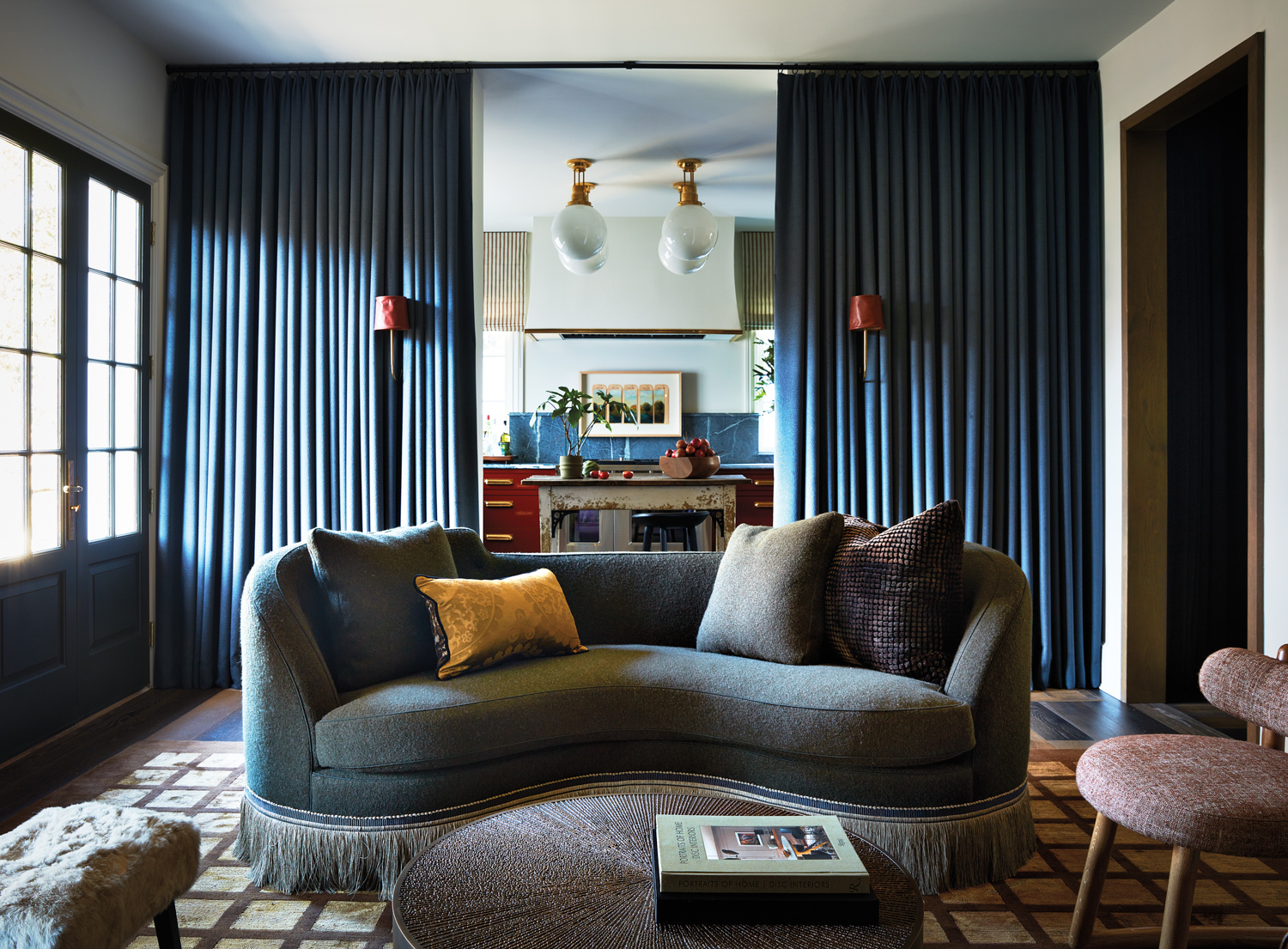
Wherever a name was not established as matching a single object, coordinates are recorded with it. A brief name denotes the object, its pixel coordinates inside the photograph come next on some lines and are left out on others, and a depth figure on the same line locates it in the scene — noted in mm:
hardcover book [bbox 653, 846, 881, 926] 1161
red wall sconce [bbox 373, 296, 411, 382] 3645
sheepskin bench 1159
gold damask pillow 2229
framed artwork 6672
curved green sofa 1938
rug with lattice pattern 1770
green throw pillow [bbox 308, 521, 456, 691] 2195
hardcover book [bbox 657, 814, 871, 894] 1179
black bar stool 5066
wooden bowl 4340
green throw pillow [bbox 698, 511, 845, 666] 2322
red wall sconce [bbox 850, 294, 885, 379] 3654
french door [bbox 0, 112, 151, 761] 2875
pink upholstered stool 1409
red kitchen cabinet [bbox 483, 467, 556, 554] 5988
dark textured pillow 2189
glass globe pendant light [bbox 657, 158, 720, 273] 4227
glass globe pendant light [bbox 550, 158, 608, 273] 4109
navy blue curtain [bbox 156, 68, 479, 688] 3719
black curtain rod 3729
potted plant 4516
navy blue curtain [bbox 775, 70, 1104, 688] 3727
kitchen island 4336
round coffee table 1126
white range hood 6059
